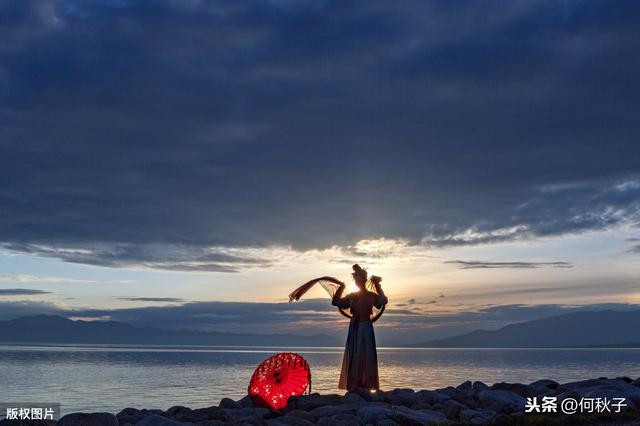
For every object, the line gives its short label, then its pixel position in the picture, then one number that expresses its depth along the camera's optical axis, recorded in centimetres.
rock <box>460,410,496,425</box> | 1294
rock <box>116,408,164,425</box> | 1472
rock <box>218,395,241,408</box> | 1625
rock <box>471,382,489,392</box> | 1852
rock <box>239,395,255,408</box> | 1612
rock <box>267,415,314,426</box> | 1298
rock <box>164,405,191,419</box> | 1618
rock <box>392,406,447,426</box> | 1259
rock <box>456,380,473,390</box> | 1917
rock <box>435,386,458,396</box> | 1798
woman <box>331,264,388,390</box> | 1708
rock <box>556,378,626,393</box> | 1795
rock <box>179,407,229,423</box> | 1425
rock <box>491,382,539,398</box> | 1793
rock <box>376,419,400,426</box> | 1230
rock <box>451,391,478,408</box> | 1579
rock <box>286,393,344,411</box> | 1500
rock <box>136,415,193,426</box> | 1239
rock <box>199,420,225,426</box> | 1333
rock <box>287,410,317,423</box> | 1373
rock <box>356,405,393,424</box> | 1280
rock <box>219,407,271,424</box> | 1440
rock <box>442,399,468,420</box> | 1421
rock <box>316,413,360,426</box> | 1255
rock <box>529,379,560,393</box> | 1836
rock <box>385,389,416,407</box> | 1590
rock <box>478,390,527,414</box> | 1509
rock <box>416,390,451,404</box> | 1611
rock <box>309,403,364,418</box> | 1374
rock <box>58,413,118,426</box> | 1184
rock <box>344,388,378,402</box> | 1587
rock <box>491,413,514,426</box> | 1248
